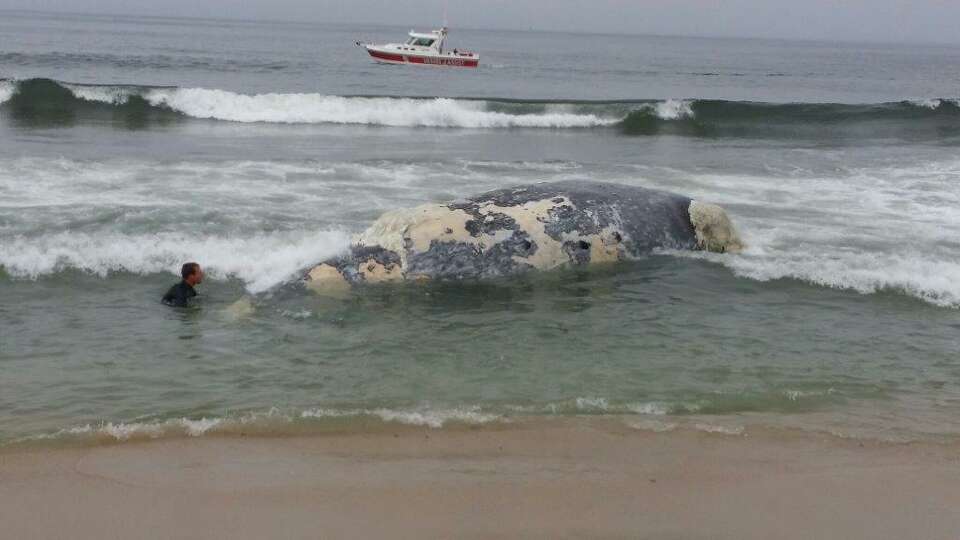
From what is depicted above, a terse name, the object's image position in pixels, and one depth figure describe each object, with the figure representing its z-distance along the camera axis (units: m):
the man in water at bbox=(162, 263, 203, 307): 8.43
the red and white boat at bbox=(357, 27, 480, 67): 54.09
